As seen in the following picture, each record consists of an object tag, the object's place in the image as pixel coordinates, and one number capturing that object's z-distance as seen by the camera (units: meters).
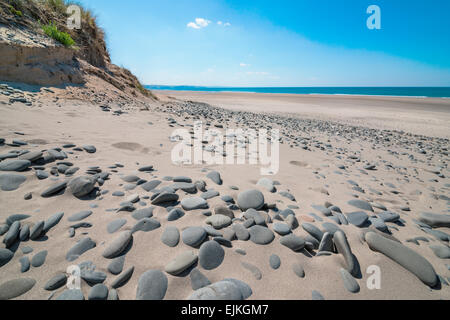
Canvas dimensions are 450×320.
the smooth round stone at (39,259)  1.34
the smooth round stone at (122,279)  1.27
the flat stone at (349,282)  1.40
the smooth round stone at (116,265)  1.36
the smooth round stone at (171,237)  1.62
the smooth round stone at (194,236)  1.63
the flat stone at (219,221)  1.83
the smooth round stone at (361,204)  2.57
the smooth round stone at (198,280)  1.32
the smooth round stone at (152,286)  1.24
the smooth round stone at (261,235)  1.74
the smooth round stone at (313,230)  1.86
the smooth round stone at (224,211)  2.01
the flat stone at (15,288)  1.15
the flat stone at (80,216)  1.76
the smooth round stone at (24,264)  1.30
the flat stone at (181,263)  1.38
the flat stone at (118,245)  1.47
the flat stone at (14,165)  2.19
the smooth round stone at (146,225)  1.72
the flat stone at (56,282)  1.21
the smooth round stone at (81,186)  2.07
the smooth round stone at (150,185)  2.35
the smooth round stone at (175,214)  1.88
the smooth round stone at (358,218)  2.18
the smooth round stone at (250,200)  2.18
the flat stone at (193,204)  2.05
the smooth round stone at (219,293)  1.23
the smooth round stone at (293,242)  1.70
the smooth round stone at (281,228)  1.85
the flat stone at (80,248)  1.42
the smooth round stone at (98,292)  1.19
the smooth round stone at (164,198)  2.06
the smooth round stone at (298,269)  1.47
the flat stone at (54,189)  1.99
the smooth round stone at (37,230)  1.53
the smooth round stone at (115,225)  1.70
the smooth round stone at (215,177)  2.75
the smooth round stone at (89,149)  3.10
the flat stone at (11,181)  1.98
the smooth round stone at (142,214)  1.86
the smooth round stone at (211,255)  1.47
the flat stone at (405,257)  1.55
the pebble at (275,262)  1.52
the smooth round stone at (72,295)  1.16
